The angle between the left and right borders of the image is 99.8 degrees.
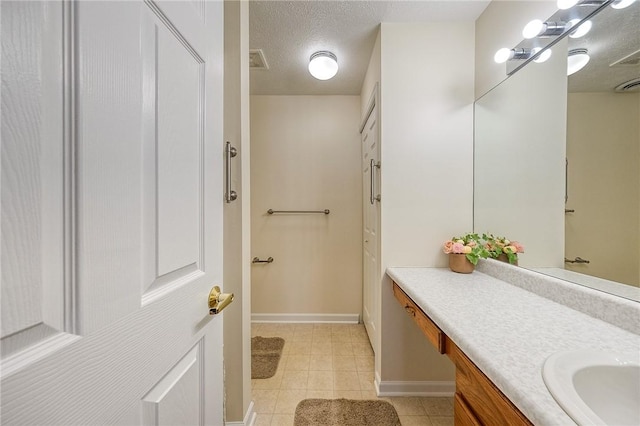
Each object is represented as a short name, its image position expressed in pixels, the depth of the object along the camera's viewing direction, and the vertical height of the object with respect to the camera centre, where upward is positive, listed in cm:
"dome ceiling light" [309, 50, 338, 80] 197 +106
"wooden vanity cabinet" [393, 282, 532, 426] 60 -49
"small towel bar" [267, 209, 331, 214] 273 -3
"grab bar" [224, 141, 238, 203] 121 +16
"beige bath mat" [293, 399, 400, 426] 145 -114
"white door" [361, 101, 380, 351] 187 -11
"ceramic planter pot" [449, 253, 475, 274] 151 -31
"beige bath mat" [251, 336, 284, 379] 189 -115
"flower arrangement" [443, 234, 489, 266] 148 -22
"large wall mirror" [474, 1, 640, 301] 86 +20
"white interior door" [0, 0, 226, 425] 27 -1
